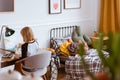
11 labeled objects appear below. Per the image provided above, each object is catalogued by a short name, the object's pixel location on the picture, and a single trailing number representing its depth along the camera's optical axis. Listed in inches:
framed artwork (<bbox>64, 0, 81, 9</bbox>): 198.8
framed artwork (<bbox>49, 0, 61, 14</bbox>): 185.8
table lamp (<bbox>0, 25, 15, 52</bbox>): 146.1
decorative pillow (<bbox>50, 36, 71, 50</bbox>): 182.7
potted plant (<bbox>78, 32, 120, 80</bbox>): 31.7
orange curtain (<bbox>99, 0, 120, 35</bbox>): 219.9
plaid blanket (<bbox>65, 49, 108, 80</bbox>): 158.1
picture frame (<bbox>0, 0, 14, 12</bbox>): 157.0
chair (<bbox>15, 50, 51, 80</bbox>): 117.9
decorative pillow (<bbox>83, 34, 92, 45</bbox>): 202.8
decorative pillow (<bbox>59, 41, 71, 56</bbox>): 176.6
